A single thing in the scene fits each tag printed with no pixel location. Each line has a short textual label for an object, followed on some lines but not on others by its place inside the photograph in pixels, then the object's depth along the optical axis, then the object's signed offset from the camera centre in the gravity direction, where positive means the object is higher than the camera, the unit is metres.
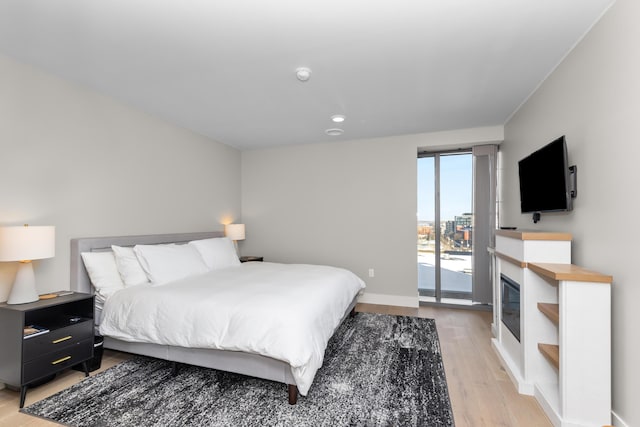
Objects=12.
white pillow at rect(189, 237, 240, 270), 3.83 -0.47
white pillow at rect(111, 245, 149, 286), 2.94 -0.50
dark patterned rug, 1.99 -1.31
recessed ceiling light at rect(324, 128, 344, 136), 4.28 +1.19
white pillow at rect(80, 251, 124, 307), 2.80 -0.55
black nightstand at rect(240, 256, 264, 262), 4.91 -0.68
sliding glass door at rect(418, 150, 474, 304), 4.65 -0.16
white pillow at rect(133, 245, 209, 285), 3.03 -0.48
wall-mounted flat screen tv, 2.27 +0.31
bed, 2.14 -0.95
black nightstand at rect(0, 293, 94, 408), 2.13 -0.91
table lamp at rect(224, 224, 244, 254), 4.84 -0.24
